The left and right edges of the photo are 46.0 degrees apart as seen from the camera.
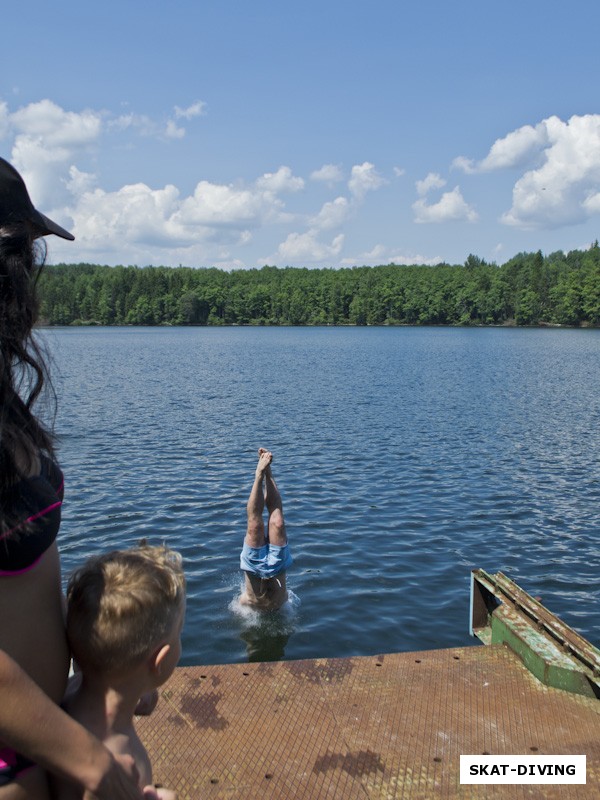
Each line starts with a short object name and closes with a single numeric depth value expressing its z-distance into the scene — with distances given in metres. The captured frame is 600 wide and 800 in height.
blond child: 2.04
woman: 1.72
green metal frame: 5.15
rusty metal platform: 4.07
